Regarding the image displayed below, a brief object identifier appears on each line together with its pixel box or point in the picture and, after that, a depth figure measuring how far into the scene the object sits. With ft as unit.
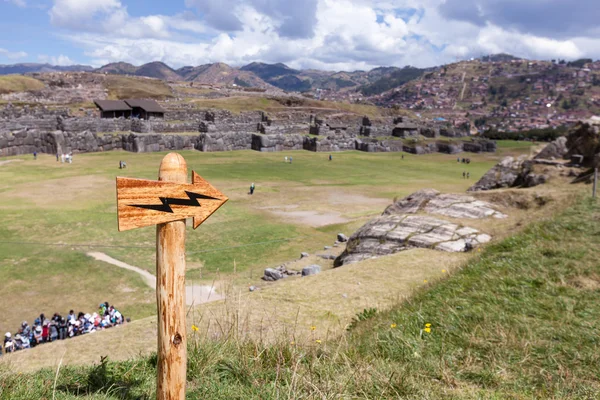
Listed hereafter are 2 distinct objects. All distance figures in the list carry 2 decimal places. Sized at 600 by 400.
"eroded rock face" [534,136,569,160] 79.36
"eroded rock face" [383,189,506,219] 47.29
